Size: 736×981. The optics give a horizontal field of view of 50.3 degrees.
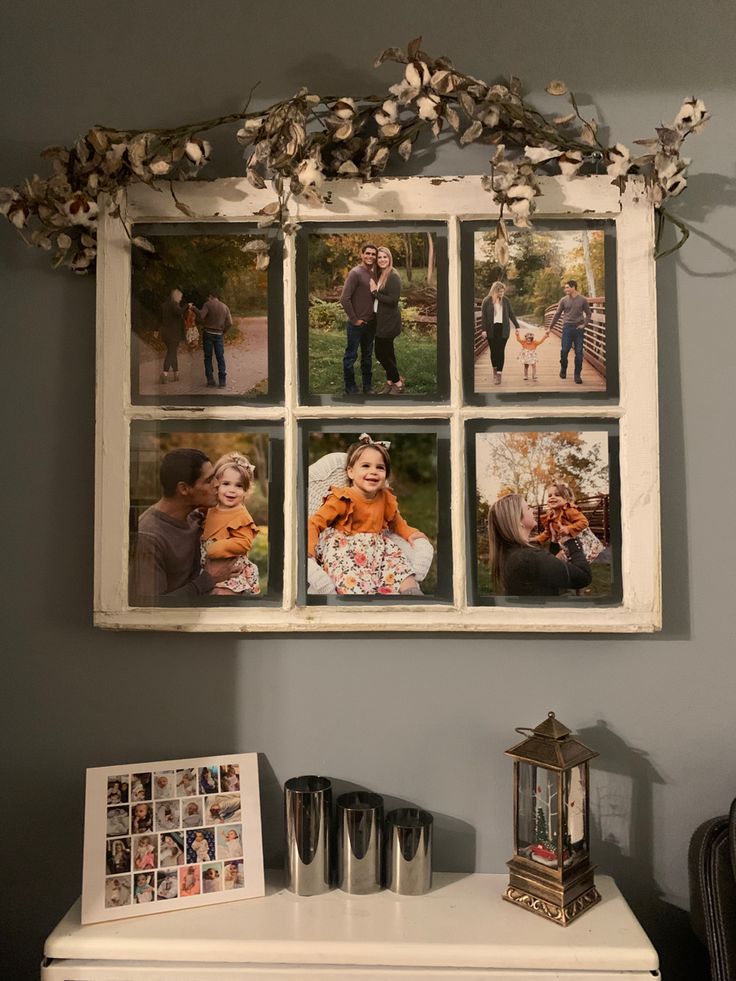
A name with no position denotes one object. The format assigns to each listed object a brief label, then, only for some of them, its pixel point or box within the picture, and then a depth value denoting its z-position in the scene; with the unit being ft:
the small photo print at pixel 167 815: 4.57
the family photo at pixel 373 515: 4.73
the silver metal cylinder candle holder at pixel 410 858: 4.45
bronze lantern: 4.28
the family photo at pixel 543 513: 4.69
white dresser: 3.98
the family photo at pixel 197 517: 4.73
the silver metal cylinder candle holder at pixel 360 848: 4.48
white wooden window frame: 4.65
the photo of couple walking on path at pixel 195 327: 4.76
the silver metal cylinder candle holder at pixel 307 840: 4.48
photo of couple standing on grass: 4.75
